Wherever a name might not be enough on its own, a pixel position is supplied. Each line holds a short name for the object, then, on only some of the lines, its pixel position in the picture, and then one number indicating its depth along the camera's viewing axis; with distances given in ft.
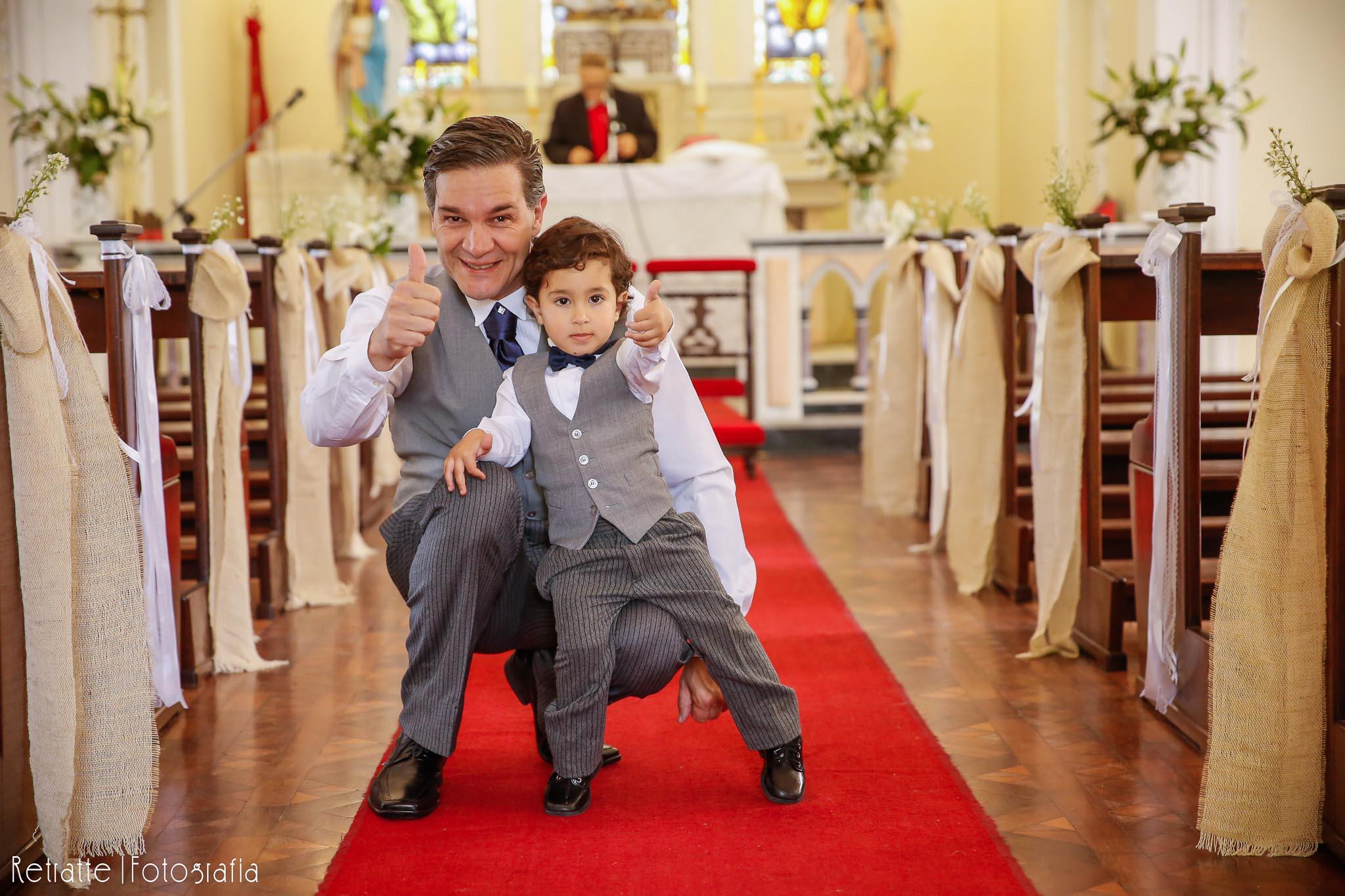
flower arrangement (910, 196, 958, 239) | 17.85
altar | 28.96
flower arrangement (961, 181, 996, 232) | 15.35
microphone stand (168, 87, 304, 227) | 22.53
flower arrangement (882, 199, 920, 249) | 20.12
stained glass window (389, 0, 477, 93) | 40.70
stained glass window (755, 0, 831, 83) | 40.37
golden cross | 30.83
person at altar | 31.89
